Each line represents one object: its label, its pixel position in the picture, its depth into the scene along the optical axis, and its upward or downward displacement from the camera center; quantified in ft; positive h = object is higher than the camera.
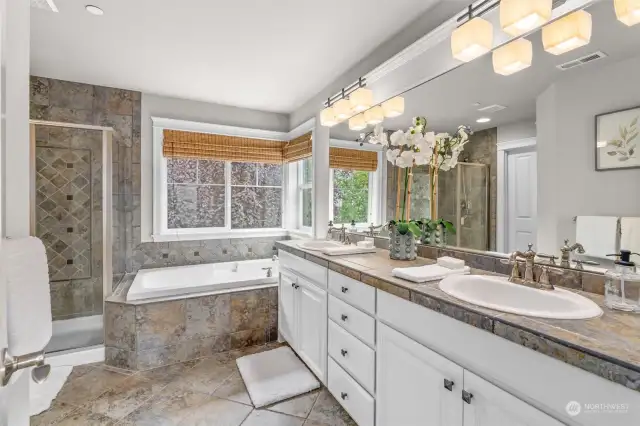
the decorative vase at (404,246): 6.16 -0.66
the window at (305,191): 11.24 +0.79
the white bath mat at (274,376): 6.58 -3.76
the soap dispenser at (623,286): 3.23 -0.78
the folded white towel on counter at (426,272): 4.39 -0.89
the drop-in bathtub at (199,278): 8.12 -2.05
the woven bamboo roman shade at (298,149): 10.58 +2.28
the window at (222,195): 11.33 +0.66
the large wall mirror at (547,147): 3.74 +0.93
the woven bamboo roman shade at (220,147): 10.85 +2.37
